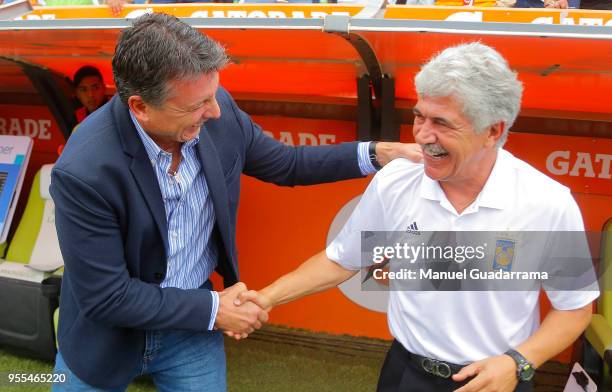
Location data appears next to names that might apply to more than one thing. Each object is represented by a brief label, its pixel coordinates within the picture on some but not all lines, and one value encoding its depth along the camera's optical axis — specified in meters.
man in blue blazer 1.78
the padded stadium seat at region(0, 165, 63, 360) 3.57
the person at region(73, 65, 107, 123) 3.99
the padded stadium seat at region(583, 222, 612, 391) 2.64
